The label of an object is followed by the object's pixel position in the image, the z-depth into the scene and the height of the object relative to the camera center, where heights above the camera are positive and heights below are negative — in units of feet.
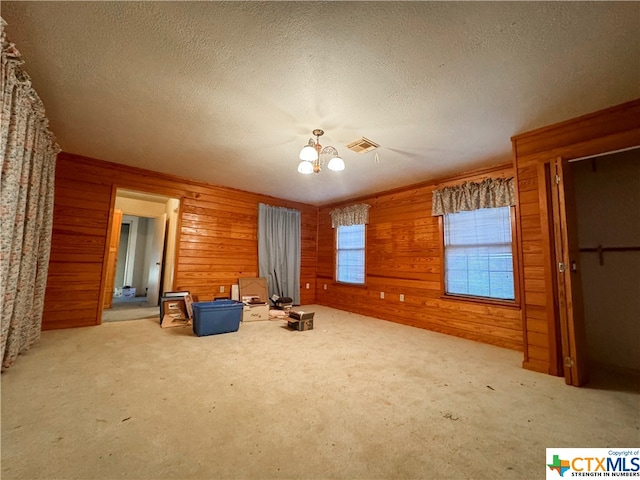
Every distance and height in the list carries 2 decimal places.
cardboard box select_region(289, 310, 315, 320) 11.73 -2.48
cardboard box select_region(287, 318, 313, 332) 11.61 -2.86
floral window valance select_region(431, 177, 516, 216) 10.62 +3.07
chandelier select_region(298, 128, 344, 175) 7.68 +3.24
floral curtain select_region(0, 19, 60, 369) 5.75 +1.32
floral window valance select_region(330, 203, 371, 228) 16.35 +3.12
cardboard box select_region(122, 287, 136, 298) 21.66 -2.95
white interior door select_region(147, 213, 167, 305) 17.37 -0.18
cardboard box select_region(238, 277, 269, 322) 13.41 -2.20
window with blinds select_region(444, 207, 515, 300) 10.77 +0.56
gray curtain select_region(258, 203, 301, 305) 16.58 +0.80
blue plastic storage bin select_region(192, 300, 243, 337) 10.49 -2.42
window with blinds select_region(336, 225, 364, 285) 16.84 +0.57
